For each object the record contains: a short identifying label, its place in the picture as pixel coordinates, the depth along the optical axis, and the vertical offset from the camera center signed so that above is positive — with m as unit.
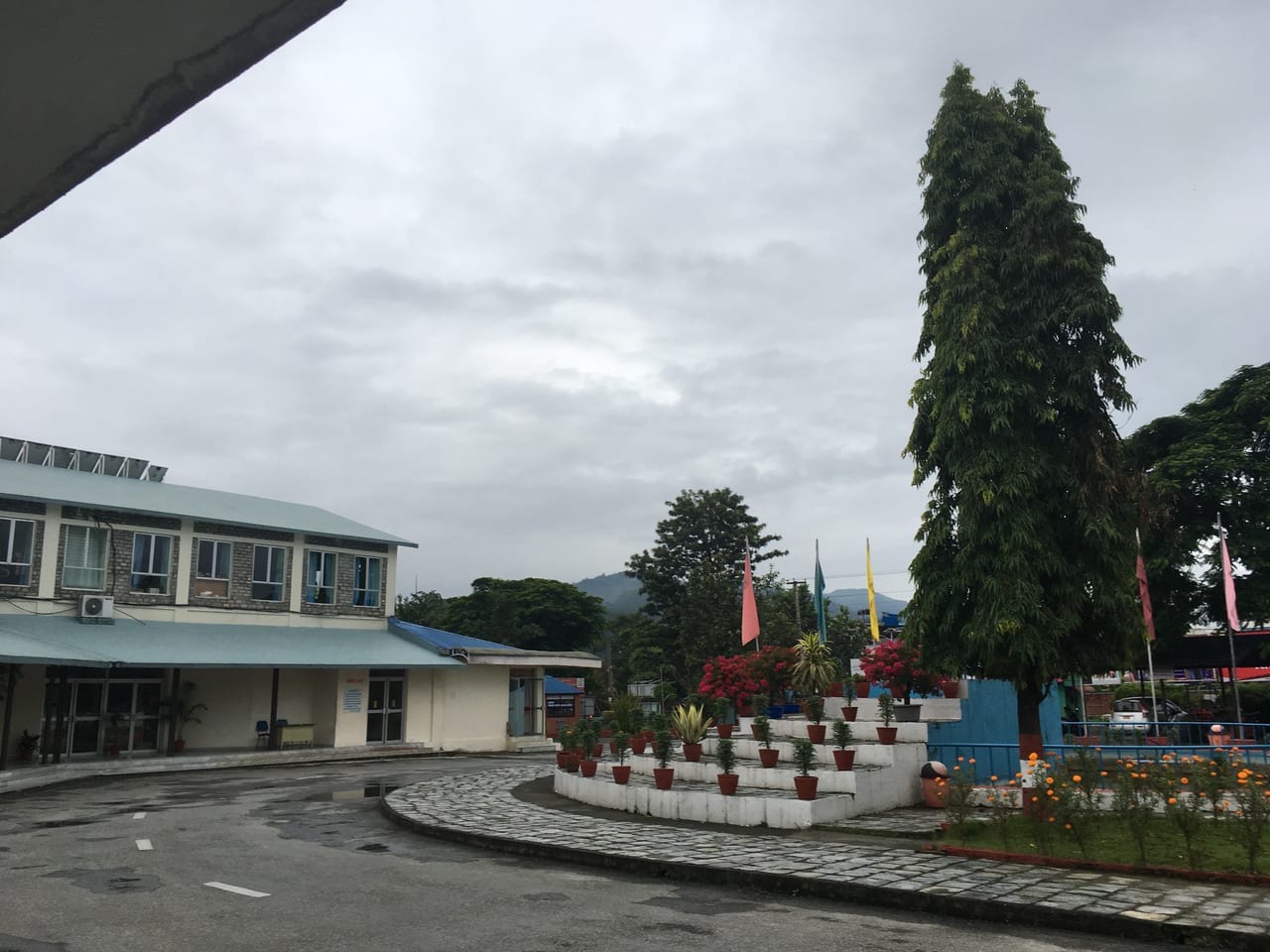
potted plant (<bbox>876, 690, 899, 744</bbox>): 15.22 -1.21
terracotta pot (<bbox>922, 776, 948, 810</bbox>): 14.02 -2.20
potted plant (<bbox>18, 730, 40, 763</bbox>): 26.23 -2.86
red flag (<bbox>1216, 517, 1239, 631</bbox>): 25.64 +1.49
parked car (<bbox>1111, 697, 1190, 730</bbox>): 32.75 -2.54
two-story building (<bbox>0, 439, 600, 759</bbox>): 26.95 +0.39
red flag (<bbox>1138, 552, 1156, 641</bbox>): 23.70 +1.37
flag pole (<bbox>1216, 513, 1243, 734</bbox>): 24.84 +1.44
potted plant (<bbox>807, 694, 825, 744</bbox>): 15.59 -1.26
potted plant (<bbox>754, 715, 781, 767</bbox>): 14.95 -1.62
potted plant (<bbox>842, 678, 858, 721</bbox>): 17.41 -1.05
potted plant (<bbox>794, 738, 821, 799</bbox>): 12.66 -1.66
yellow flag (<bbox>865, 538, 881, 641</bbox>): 28.34 +0.83
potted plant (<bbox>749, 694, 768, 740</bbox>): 16.95 -1.06
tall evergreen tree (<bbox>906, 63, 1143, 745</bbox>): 14.78 +3.55
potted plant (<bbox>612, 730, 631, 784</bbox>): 15.28 -1.85
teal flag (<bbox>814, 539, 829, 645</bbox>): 23.99 +1.21
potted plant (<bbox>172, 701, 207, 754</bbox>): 29.58 -2.36
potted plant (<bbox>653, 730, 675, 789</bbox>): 14.34 -1.85
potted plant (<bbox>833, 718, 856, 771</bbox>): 13.84 -1.53
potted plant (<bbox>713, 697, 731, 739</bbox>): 18.50 -1.52
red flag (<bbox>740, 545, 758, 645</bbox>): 22.25 +0.69
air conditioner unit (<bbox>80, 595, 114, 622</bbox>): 27.39 +1.05
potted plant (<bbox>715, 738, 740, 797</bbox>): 13.41 -1.75
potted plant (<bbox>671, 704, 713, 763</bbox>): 15.91 -1.44
